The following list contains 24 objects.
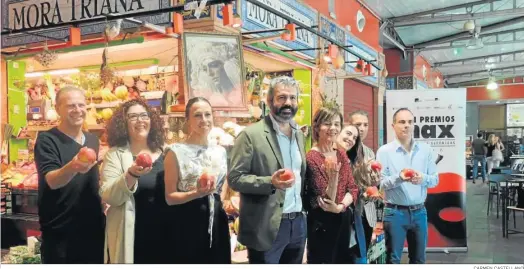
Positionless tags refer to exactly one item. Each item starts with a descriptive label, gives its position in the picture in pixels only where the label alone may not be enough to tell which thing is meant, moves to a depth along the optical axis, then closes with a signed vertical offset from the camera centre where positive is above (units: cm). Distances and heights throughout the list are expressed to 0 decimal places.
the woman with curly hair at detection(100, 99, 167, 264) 261 -34
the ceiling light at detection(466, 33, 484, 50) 1076 +178
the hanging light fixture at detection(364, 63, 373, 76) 661 +74
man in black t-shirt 252 -34
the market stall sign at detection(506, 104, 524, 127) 1750 +29
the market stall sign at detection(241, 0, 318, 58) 479 +114
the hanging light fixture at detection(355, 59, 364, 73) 638 +78
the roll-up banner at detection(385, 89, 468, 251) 487 -24
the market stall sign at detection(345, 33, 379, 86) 756 +118
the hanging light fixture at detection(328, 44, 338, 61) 546 +81
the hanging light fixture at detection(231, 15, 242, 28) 395 +84
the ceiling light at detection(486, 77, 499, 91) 1574 +126
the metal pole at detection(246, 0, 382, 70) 397 +93
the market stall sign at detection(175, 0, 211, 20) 404 +93
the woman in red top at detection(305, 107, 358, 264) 292 -42
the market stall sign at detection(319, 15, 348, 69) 654 +133
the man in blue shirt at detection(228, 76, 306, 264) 265 -31
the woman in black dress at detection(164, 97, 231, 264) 262 -35
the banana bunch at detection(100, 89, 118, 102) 290 +19
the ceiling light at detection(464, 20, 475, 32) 945 +191
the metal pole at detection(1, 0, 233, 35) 315 +72
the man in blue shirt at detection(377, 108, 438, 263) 373 -50
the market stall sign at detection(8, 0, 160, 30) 411 +101
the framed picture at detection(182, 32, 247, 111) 305 +36
